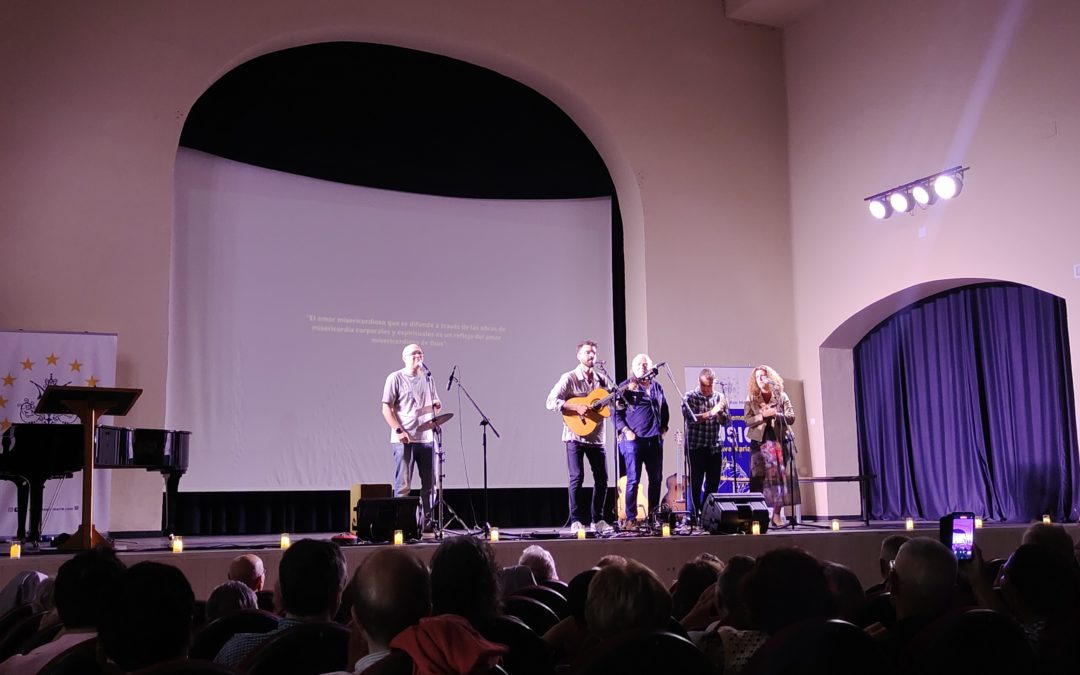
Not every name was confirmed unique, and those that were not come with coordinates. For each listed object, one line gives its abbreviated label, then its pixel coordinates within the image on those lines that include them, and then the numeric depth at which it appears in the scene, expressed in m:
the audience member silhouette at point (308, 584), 2.54
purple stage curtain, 9.07
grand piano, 6.07
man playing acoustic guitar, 7.36
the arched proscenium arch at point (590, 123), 9.88
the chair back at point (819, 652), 1.80
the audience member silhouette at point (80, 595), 2.49
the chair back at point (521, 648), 2.34
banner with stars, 7.50
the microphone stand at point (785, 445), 8.21
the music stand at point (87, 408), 5.82
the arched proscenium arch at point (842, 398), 10.59
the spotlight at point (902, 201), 9.64
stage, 5.75
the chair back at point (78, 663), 1.99
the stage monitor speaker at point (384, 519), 6.53
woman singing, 8.23
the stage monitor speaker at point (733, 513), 7.20
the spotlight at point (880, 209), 9.84
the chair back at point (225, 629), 2.55
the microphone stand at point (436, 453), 7.35
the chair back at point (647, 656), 1.79
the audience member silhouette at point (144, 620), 1.93
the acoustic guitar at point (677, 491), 8.88
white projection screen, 8.98
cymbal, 7.04
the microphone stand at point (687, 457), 7.85
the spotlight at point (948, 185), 9.16
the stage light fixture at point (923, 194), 9.43
